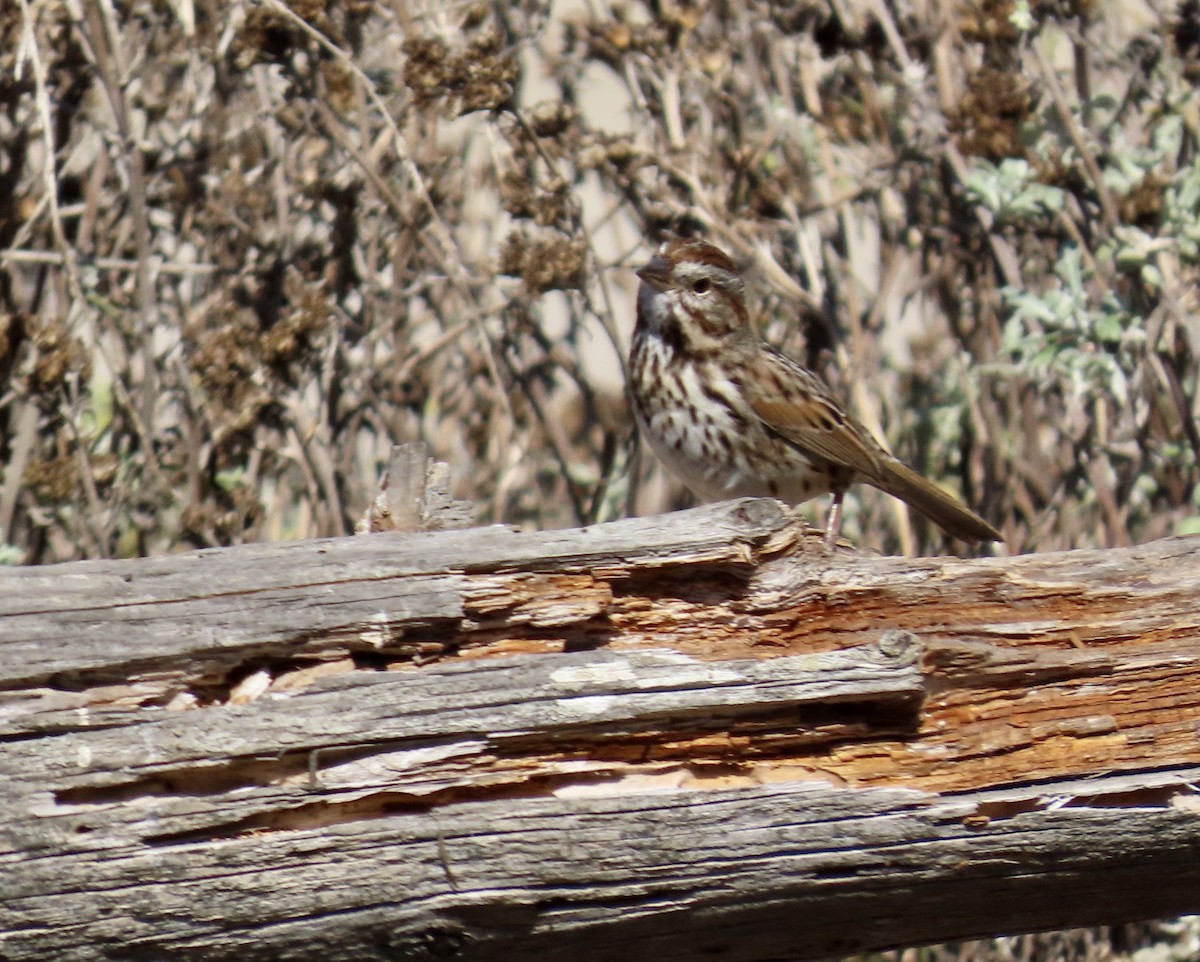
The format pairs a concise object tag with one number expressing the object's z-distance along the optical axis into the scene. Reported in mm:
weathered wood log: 4660
